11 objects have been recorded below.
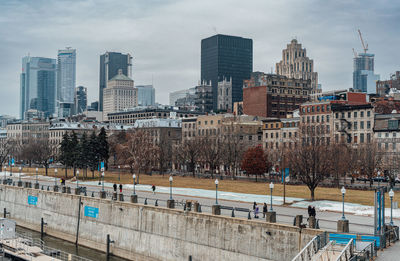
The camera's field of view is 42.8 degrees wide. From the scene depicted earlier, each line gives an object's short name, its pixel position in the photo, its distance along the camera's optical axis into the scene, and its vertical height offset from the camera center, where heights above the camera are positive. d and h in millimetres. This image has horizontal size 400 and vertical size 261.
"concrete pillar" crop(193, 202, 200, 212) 46631 -6119
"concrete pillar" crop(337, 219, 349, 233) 35719 -5873
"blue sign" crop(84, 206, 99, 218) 58628 -8522
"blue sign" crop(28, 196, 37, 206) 71812 -8876
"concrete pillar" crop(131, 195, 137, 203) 54594 -6356
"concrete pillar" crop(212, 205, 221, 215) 44688 -6101
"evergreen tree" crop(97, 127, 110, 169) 118125 -1921
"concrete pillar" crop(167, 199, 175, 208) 49750 -6265
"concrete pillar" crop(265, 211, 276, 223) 39594 -5826
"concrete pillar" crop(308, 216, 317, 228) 36812 -5791
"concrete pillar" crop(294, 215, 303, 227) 37188 -5760
